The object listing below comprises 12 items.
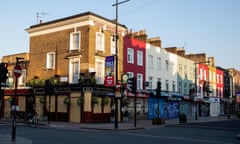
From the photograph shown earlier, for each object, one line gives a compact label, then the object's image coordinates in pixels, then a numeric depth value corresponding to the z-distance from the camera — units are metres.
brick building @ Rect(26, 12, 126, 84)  31.19
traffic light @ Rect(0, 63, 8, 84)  13.38
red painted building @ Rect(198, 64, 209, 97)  54.75
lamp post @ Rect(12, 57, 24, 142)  13.15
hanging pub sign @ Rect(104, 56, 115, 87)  26.38
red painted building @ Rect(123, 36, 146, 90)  36.19
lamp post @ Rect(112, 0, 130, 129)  23.94
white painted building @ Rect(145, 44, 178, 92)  40.59
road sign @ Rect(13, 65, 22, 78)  13.73
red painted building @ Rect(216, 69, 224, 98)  62.61
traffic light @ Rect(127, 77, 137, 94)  25.73
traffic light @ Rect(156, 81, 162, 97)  27.23
